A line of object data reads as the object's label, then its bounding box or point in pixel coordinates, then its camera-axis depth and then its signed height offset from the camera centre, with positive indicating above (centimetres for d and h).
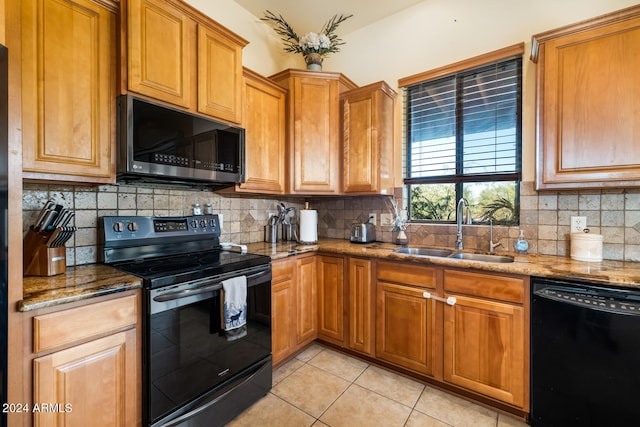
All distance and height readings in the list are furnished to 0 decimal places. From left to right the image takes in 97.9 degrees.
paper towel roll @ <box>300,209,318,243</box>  257 -12
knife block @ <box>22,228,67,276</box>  127 -21
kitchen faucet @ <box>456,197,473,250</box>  227 -4
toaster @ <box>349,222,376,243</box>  258 -20
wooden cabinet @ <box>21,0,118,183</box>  125 +59
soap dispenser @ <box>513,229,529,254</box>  203 -24
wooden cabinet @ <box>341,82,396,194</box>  243 +65
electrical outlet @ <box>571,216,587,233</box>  188 -8
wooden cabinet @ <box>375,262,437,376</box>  191 -76
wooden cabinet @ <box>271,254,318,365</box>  204 -75
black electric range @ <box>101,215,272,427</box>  131 -60
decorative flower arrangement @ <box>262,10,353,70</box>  254 +157
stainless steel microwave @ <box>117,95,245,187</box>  149 +39
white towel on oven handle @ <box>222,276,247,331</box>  156 -53
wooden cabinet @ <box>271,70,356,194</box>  249 +74
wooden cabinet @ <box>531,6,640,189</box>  153 +63
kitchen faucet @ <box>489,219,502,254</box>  214 -24
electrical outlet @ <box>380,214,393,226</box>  268 -8
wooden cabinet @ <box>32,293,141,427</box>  103 -63
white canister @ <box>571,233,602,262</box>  172 -22
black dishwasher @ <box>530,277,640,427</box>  130 -71
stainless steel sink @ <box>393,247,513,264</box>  206 -34
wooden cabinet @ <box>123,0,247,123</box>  153 +95
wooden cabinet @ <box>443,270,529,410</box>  160 -76
